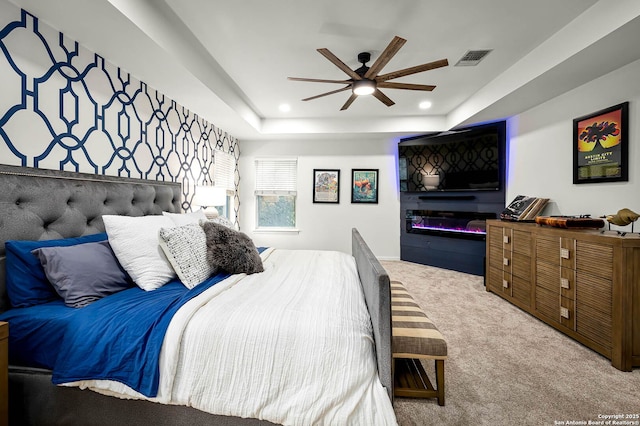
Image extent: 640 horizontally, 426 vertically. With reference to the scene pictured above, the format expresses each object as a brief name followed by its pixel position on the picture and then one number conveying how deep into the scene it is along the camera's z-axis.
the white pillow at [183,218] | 2.34
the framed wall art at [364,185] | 5.34
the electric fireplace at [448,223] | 4.41
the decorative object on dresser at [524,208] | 3.21
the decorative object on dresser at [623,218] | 2.07
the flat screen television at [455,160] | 4.18
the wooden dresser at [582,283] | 1.89
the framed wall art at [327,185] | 5.39
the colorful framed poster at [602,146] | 2.41
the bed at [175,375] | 1.16
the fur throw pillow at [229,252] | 1.99
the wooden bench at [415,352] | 1.52
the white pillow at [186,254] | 1.78
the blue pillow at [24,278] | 1.44
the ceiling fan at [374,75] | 2.17
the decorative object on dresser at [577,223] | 2.41
